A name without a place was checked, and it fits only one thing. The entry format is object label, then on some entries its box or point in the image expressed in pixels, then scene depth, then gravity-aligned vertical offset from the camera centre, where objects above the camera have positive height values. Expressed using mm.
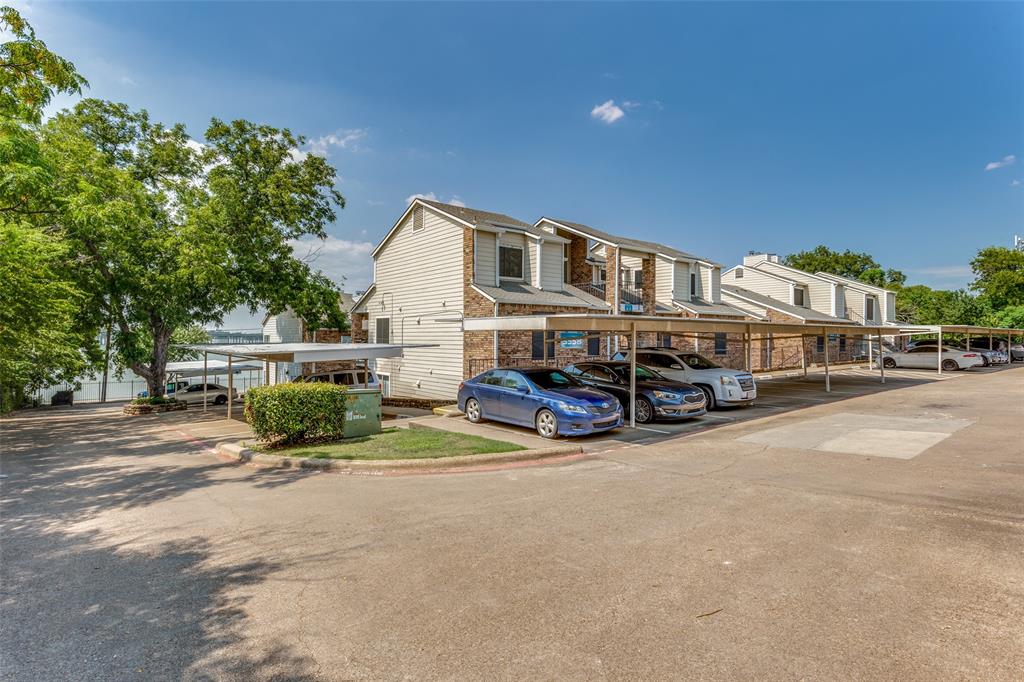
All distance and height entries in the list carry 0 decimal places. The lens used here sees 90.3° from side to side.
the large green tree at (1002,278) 44781 +6262
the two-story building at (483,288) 17953 +2730
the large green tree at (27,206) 8445 +2950
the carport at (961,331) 23016 +894
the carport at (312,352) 12609 +101
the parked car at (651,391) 12391 -983
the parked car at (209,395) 24922 -1821
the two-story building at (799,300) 31266 +3502
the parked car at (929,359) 26938 -560
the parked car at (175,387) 26341 -1548
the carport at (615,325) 11250 +694
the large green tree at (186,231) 16156 +4339
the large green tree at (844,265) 66125 +11424
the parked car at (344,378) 16641 -742
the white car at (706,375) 14398 -683
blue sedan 10391 -1076
